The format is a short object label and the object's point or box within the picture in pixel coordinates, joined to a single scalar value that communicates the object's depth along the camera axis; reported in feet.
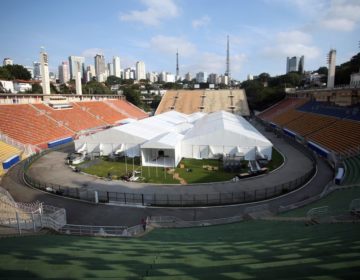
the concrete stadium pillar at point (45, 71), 162.91
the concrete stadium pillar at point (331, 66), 170.13
